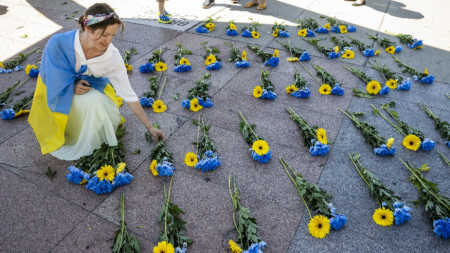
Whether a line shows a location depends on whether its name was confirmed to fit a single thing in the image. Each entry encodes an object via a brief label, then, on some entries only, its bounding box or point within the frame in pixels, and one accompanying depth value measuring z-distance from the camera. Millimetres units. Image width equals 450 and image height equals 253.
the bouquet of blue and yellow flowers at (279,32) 5496
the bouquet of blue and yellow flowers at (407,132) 3051
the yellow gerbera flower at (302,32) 5470
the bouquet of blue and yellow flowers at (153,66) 4391
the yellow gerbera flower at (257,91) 3776
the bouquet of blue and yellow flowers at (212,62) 4481
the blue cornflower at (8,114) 3482
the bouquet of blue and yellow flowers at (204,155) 2824
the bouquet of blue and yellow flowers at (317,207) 2287
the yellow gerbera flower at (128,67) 4484
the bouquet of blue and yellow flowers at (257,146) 2885
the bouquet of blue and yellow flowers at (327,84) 3904
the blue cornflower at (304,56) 4692
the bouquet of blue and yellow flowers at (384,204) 2350
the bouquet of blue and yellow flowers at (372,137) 3000
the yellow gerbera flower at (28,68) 4312
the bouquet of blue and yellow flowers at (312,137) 2994
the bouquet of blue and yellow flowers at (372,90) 3893
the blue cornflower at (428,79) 4152
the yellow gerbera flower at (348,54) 4754
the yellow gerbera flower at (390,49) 4916
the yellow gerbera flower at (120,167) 2686
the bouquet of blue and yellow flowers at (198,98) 3578
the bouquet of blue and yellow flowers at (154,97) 3544
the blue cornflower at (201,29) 5605
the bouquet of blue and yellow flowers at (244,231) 2099
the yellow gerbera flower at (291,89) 3949
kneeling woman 2492
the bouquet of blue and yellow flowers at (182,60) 4422
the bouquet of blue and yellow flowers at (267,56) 4520
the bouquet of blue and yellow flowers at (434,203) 2250
